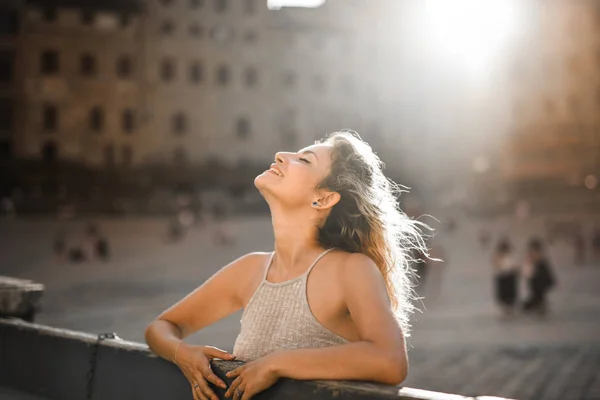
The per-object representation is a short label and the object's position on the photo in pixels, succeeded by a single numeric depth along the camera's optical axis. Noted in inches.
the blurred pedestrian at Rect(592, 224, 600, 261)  1110.4
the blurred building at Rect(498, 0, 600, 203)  2345.0
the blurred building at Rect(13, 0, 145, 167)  1968.5
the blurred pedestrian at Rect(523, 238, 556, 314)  566.3
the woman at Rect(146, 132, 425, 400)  89.0
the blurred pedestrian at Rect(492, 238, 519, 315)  574.6
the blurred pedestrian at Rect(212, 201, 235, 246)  1241.4
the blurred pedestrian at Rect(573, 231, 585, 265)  996.6
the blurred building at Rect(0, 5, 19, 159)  1926.7
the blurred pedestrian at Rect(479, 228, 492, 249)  1259.8
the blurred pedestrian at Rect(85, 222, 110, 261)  989.2
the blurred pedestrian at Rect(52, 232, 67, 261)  981.2
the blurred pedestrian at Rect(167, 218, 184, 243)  1252.5
